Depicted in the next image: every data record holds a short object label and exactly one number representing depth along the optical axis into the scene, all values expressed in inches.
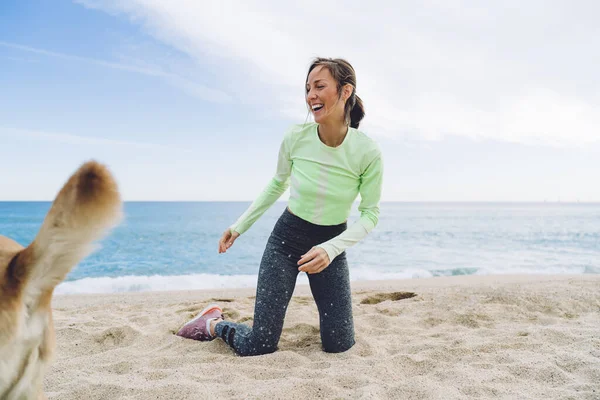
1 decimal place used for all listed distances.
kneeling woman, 127.8
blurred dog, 47.0
